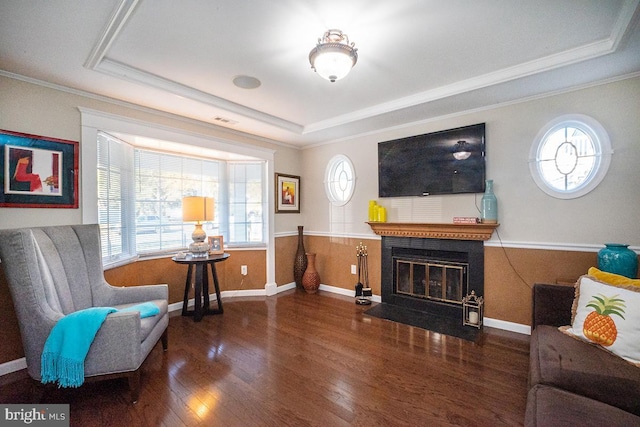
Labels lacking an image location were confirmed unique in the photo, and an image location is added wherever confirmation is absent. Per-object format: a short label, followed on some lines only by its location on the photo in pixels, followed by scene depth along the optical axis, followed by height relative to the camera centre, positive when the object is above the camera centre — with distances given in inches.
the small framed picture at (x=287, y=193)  175.9 +12.5
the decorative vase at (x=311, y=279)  170.6 -41.1
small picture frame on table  142.9 -16.7
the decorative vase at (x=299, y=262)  178.2 -32.7
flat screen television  122.0 +23.1
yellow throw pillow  68.3 -17.5
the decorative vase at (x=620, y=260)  84.9 -15.5
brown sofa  43.4 -32.1
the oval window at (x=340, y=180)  167.6 +20.1
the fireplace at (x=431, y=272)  121.7 -29.9
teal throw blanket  67.6 -33.7
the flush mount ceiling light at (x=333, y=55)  73.8 +42.8
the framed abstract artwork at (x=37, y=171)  87.7 +14.3
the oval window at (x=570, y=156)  98.7 +20.5
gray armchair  69.7 -26.1
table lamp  131.0 -1.0
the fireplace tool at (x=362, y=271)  152.2 -34.4
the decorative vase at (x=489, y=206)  116.3 +2.2
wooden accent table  125.1 -34.0
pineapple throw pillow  58.8 -24.5
